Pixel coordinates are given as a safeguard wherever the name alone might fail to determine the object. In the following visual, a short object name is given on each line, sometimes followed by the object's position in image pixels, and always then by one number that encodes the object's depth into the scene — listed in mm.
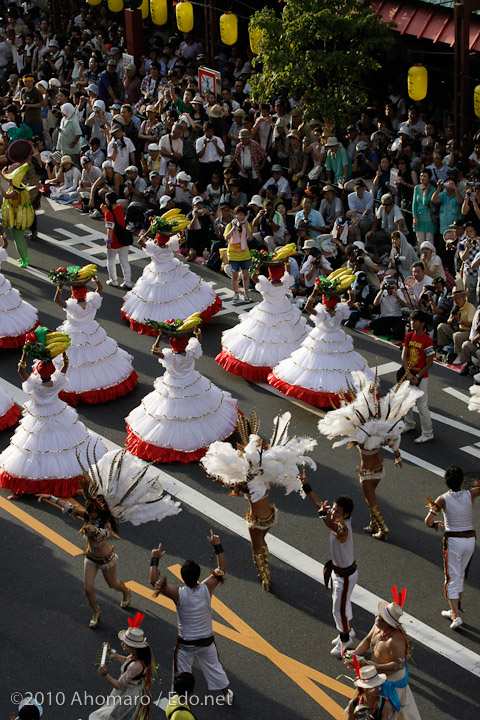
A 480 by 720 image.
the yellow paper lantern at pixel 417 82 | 20547
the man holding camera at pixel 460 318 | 16375
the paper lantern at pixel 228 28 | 25005
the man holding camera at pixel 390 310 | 17422
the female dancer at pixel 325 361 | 15133
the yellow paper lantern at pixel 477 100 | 19141
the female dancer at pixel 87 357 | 15438
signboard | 24406
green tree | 20734
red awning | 20984
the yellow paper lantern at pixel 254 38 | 23250
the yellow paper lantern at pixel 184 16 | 26172
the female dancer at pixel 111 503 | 10391
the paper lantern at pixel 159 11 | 27641
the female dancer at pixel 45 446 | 13023
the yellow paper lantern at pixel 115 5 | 29391
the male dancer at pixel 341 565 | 10195
